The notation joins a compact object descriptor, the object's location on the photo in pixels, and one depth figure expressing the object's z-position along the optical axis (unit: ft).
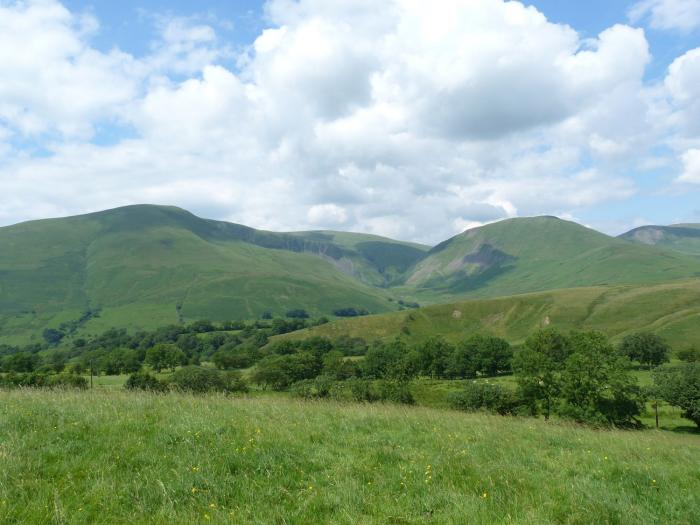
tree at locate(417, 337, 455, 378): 423.64
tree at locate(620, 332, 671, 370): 384.27
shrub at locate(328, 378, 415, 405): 234.99
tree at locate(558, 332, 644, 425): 192.13
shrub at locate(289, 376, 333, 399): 260.42
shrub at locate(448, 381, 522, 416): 224.94
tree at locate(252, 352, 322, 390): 391.65
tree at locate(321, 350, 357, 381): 418.72
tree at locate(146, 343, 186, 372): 489.26
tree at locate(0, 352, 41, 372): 459.73
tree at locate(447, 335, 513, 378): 410.93
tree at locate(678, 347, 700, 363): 383.28
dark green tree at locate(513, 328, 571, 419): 214.90
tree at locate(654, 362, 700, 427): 224.12
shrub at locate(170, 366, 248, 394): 328.90
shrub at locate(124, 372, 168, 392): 312.29
